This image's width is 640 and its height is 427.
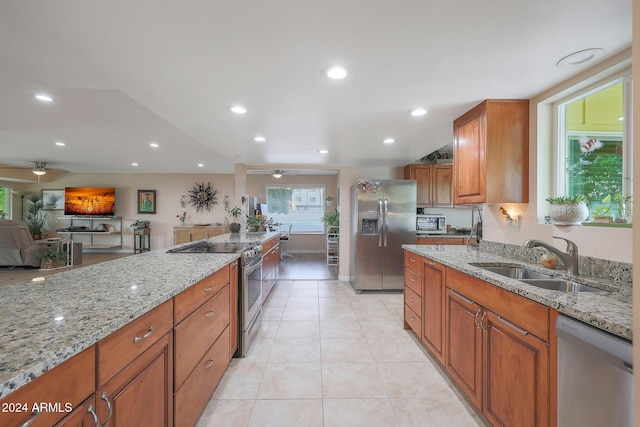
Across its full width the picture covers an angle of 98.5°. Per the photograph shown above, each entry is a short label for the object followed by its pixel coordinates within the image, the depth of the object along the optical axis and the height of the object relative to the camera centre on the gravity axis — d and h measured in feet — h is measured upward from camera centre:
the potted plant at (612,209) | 5.09 +0.16
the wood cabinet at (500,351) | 3.91 -2.31
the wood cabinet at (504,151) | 7.07 +1.67
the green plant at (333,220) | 18.90 -0.35
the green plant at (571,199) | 5.70 +0.37
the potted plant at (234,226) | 14.51 -0.63
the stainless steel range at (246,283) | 7.85 -2.14
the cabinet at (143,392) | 2.85 -2.11
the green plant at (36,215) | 24.07 -0.29
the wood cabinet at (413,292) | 8.48 -2.53
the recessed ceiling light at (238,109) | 7.53 +2.95
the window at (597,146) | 5.26 +1.50
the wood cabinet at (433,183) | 15.74 +1.86
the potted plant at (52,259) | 18.57 -3.18
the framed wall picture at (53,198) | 25.86 +1.35
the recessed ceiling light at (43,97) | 8.25 +3.55
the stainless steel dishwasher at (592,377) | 2.90 -1.83
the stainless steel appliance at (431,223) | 15.88 -0.43
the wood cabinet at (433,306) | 6.99 -2.46
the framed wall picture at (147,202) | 26.11 +1.06
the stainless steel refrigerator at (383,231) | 14.26 -0.83
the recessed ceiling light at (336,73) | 5.57 +2.94
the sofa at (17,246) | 17.81 -2.29
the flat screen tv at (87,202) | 25.22 +1.00
